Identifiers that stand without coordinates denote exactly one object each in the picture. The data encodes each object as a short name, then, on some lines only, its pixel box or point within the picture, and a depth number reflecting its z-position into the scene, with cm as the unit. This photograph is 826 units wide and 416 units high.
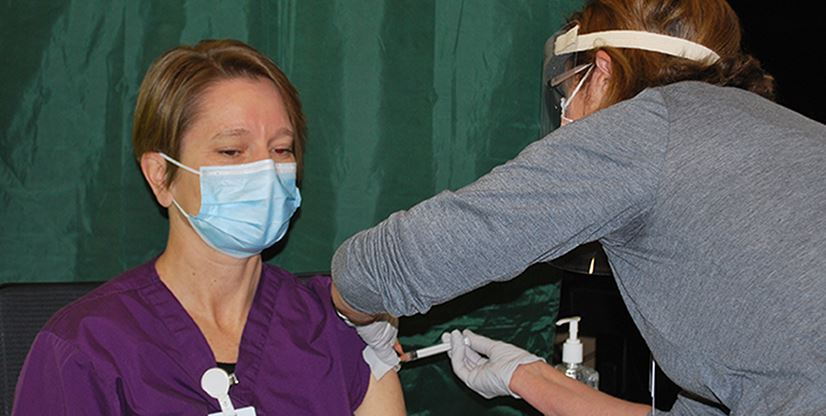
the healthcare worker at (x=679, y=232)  101
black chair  144
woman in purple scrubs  137
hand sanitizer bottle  167
